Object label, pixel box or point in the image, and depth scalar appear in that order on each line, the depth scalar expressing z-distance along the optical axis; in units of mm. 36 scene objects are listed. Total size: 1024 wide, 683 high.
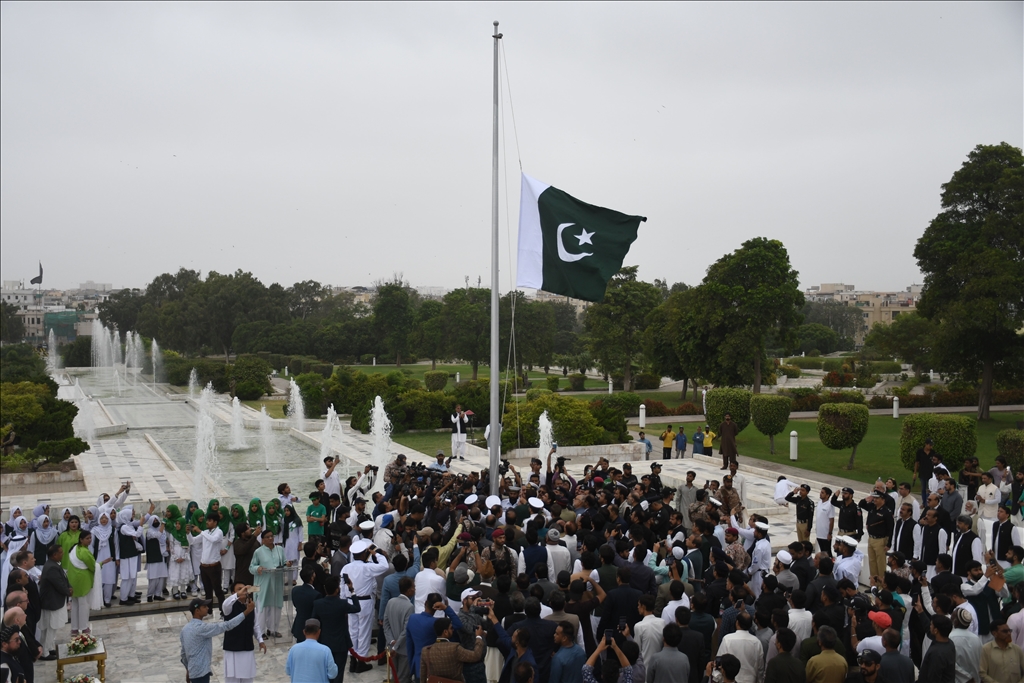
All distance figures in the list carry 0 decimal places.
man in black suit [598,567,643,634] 6891
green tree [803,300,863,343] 119875
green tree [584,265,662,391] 45344
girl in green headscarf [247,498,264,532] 10461
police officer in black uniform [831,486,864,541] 10688
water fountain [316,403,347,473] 24767
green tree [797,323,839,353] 89000
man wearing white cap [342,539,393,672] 8133
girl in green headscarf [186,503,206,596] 10398
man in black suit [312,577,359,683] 7148
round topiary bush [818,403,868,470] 20859
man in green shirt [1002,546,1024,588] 7984
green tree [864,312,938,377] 44106
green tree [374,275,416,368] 68000
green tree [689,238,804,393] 36094
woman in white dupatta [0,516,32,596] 9086
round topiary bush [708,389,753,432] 25109
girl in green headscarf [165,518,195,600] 10406
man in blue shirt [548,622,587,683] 6027
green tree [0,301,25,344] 78188
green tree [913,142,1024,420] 28766
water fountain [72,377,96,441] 28341
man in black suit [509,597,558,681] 6227
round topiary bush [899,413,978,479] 18281
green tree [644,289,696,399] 38625
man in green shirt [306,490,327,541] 10570
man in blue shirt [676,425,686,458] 22123
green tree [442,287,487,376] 50688
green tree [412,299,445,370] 55469
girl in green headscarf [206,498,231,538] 10188
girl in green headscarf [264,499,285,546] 10367
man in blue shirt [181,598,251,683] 6559
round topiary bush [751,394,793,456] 23594
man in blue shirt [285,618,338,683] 6023
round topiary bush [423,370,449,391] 39312
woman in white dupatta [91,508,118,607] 10086
